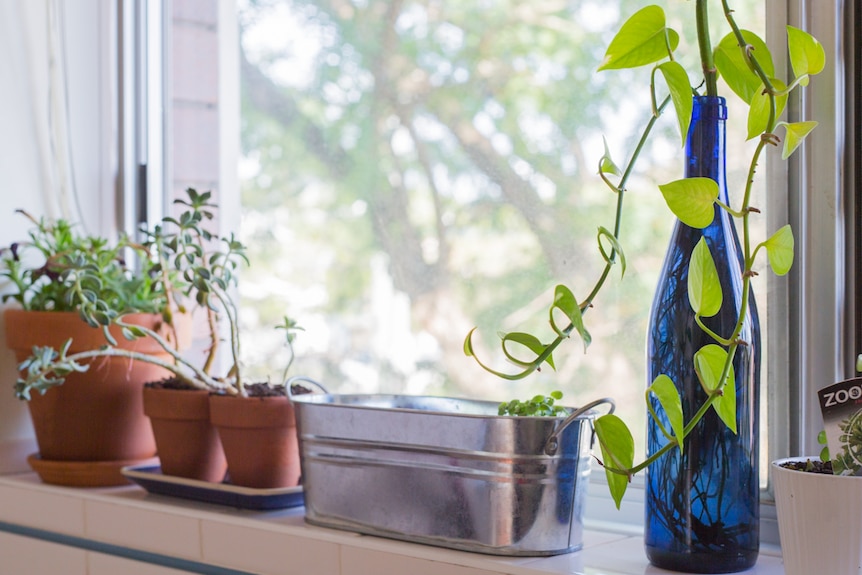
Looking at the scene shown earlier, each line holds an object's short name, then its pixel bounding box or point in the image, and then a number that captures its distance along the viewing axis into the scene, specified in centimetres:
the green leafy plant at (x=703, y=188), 148
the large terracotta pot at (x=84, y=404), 191
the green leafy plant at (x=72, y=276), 187
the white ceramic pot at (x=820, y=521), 144
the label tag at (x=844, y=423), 146
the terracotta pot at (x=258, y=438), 178
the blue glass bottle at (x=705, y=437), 154
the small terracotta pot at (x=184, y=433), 184
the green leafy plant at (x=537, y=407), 162
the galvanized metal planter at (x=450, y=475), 159
